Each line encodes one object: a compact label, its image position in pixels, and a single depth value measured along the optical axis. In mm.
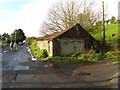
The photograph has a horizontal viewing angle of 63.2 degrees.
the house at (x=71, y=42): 11117
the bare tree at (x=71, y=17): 16270
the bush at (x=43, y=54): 11809
